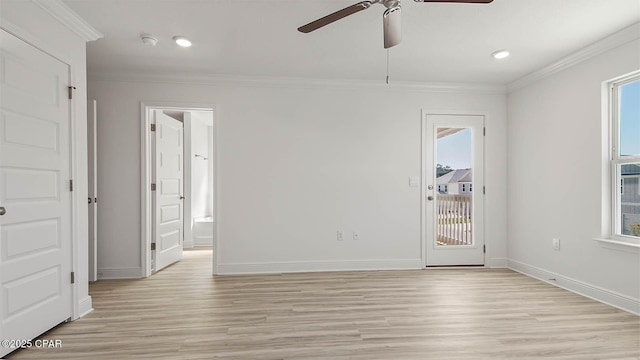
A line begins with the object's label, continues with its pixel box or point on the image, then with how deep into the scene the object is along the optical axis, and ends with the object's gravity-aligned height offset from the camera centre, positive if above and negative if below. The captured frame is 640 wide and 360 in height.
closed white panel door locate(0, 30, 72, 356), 1.91 -0.08
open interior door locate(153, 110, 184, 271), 3.84 -0.15
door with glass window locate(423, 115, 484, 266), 4.05 -0.13
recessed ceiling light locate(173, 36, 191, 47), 2.75 +1.29
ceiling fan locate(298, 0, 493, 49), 1.80 +0.99
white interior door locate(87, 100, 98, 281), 3.24 -0.08
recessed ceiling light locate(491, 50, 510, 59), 3.04 +1.28
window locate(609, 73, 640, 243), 2.70 +0.19
